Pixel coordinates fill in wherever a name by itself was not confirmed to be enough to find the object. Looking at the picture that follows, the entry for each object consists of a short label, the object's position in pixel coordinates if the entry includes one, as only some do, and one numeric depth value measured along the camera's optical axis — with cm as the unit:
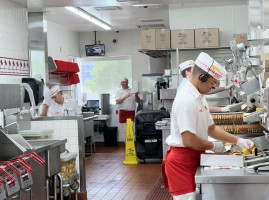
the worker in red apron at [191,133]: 354
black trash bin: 1411
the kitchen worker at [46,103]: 868
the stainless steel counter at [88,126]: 1125
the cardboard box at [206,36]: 958
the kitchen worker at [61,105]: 858
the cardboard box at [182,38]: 958
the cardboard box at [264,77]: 408
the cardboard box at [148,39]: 961
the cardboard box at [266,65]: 417
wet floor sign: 1053
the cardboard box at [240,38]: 939
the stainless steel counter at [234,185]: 306
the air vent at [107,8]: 1100
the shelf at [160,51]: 962
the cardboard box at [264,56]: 427
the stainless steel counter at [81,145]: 686
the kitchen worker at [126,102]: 1227
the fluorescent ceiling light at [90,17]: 1053
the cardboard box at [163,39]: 956
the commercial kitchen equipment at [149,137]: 1023
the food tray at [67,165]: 622
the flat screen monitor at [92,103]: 1477
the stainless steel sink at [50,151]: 536
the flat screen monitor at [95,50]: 1527
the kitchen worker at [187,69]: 654
